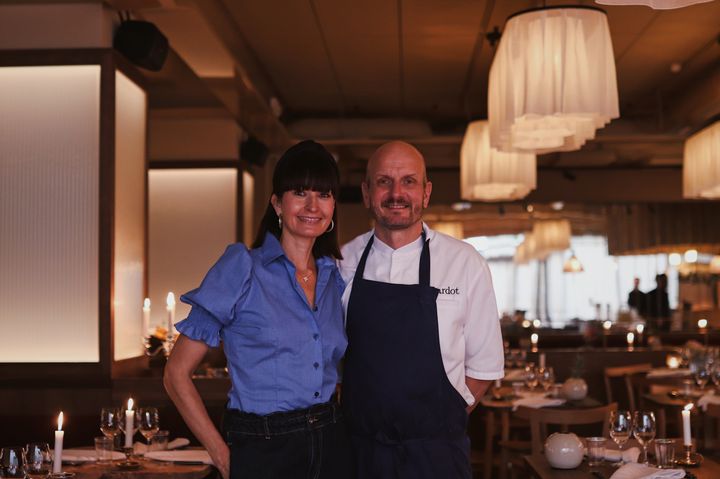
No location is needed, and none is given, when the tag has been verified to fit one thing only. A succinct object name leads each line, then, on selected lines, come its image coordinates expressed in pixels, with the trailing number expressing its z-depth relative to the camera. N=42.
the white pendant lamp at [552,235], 15.30
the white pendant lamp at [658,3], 2.83
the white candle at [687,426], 3.24
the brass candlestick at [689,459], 3.27
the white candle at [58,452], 2.98
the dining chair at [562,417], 4.52
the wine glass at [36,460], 2.86
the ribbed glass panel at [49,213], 5.26
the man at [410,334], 2.68
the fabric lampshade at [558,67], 4.59
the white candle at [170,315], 5.18
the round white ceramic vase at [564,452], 3.21
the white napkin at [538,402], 5.40
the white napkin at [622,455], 3.34
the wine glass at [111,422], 3.44
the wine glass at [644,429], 3.29
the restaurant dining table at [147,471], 3.17
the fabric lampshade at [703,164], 7.20
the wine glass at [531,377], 5.82
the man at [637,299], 14.27
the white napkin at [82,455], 3.43
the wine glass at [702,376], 5.86
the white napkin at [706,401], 5.47
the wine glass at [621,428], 3.32
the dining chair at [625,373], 7.18
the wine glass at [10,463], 2.78
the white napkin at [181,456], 3.36
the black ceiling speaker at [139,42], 5.38
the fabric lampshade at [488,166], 7.29
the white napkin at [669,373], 7.05
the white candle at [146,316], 5.33
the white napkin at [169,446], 3.53
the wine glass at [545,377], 5.78
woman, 2.32
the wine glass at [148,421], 3.48
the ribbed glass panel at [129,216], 5.49
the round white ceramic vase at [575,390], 5.41
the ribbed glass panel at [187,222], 9.10
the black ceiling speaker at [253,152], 9.30
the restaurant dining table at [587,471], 3.12
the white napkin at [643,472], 2.90
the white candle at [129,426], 3.42
